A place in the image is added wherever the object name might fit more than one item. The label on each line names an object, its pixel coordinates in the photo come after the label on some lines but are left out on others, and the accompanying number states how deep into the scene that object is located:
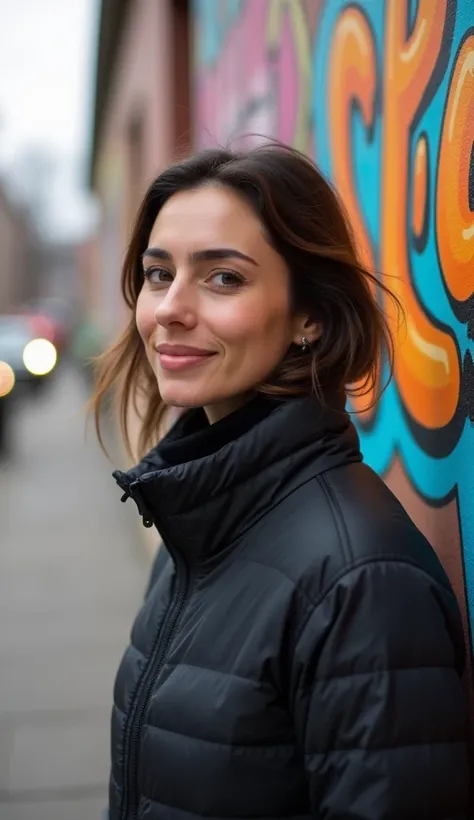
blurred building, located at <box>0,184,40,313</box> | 55.75
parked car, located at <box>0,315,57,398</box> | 13.73
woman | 1.28
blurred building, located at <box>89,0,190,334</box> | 7.08
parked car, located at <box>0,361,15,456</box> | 11.27
